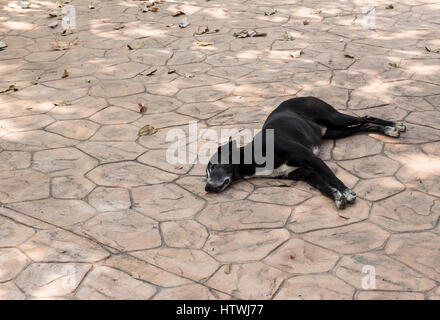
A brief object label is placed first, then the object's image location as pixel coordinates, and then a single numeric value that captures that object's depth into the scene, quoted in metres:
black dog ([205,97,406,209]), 4.65
